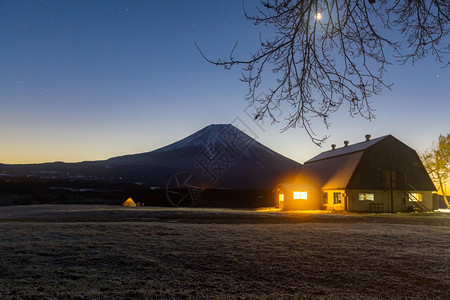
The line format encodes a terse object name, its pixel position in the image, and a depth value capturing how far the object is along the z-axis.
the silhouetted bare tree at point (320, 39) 6.50
